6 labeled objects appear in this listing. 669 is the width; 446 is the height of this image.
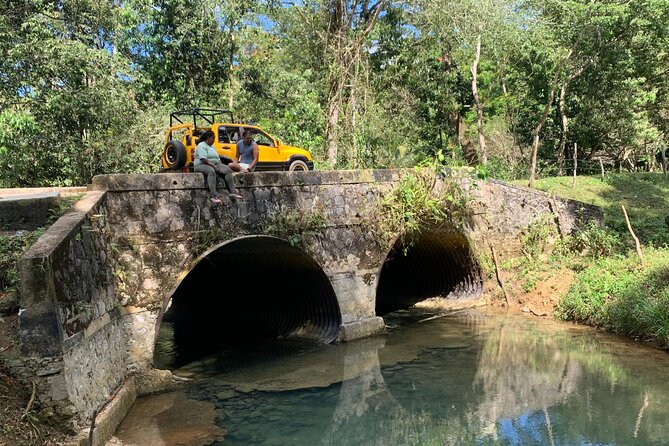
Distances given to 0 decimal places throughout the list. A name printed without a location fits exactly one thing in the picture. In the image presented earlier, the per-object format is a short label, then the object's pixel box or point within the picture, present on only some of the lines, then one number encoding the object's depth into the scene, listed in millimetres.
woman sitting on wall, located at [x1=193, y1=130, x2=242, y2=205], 9406
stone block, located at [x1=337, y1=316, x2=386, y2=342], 11562
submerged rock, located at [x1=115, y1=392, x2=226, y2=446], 7062
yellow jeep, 11625
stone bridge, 6180
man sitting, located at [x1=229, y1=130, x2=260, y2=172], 11183
